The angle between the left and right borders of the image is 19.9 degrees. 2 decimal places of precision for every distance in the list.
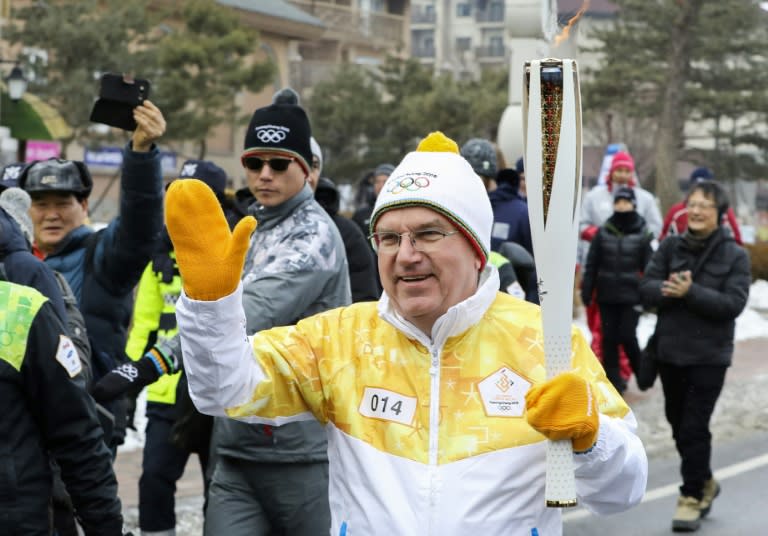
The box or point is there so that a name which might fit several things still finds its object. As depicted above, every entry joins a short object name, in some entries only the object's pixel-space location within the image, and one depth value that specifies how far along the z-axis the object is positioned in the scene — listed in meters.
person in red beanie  18.54
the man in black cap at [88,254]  8.56
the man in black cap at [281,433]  7.04
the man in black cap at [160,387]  9.75
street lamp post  27.99
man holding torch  4.78
